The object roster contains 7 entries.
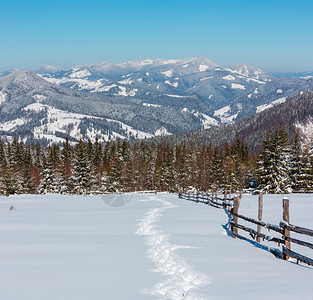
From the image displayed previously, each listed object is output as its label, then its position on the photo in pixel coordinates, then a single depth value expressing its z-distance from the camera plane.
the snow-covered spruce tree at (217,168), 64.86
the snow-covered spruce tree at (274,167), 44.41
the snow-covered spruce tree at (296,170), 47.38
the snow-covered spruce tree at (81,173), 56.25
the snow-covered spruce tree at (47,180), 63.44
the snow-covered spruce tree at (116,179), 62.66
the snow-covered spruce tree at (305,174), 46.81
